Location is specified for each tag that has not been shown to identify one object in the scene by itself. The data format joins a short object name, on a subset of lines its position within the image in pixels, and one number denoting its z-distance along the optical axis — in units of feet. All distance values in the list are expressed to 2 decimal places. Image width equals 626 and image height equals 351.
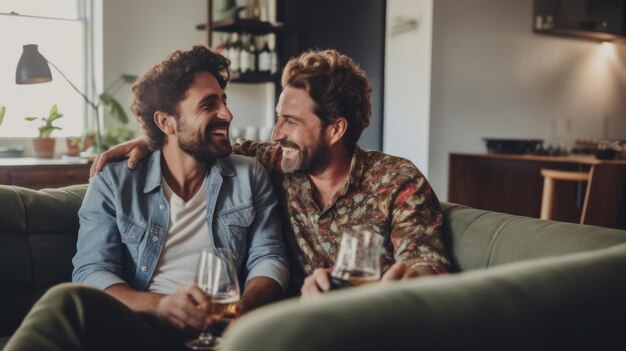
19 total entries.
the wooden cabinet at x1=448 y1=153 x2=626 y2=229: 15.49
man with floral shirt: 6.43
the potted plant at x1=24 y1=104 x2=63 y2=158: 15.37
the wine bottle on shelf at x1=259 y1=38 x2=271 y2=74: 18.61
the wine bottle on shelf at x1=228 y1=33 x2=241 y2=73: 18.07
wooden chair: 11.39
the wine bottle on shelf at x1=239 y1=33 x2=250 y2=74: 18.17
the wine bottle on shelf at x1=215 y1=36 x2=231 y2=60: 17.95
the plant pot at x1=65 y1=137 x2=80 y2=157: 16.56
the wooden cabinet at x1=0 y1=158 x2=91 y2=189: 13.07
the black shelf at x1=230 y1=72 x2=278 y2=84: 17.90
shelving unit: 17.21
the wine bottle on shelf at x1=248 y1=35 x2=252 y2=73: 18.39
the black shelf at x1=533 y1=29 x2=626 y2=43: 18.98
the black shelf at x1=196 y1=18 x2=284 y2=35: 17.51
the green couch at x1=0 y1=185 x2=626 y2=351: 2.18
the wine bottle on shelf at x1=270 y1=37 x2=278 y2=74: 18.54
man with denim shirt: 6.18
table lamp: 13.85
